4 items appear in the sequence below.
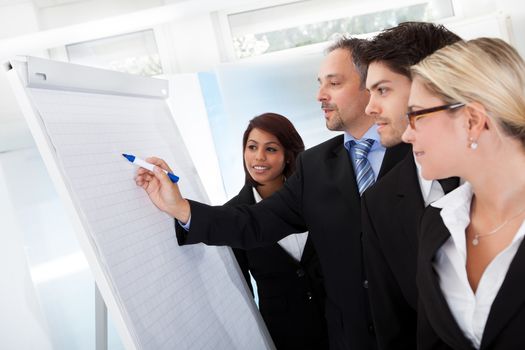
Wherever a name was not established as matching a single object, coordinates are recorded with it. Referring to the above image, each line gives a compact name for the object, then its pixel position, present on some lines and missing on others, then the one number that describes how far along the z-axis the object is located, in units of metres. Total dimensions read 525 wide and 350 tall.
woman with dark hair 2.00
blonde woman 0.97
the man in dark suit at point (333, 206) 1.58
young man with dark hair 1.33
